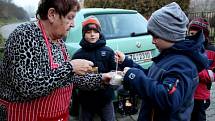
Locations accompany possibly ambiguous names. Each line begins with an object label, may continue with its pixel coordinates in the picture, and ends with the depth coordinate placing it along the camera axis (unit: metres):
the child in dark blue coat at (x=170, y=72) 1.52
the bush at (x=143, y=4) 11.20
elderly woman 1.49
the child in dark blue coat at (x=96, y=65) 2.82
